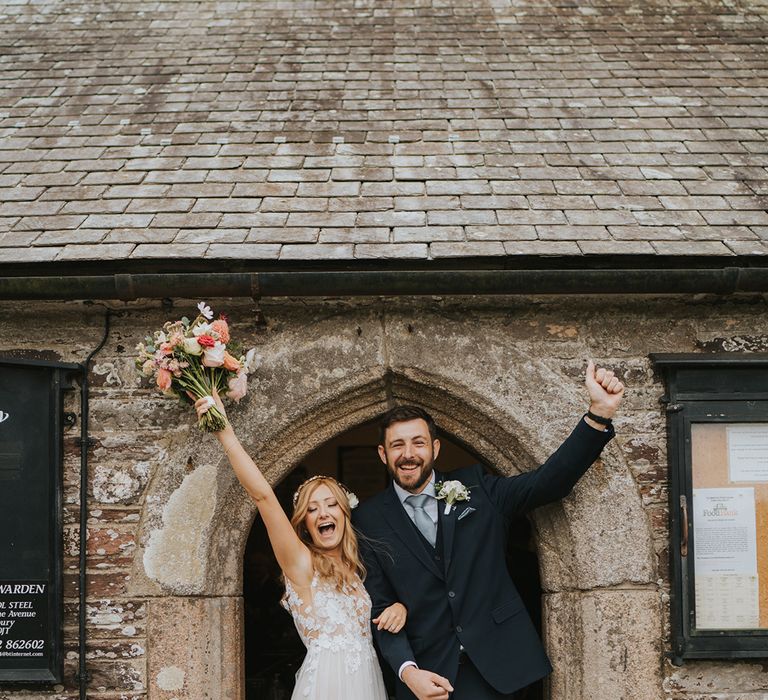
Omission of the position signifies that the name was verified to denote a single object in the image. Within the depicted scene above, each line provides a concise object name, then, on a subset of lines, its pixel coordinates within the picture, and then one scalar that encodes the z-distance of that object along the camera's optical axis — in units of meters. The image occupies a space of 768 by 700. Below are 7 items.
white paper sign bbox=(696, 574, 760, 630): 3.63
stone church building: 3.62
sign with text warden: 3.62
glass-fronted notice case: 3.61
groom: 3.39
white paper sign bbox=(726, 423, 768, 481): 3.71
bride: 3.32
